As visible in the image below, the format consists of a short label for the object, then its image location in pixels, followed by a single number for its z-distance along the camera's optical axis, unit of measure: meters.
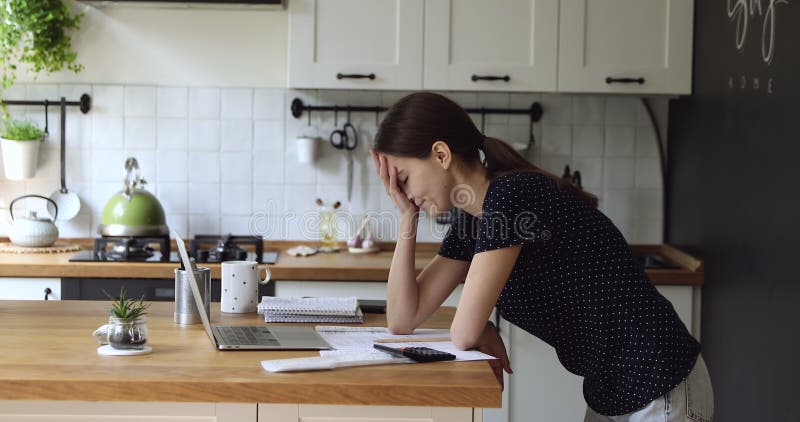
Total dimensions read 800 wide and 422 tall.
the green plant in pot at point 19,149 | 3.77
